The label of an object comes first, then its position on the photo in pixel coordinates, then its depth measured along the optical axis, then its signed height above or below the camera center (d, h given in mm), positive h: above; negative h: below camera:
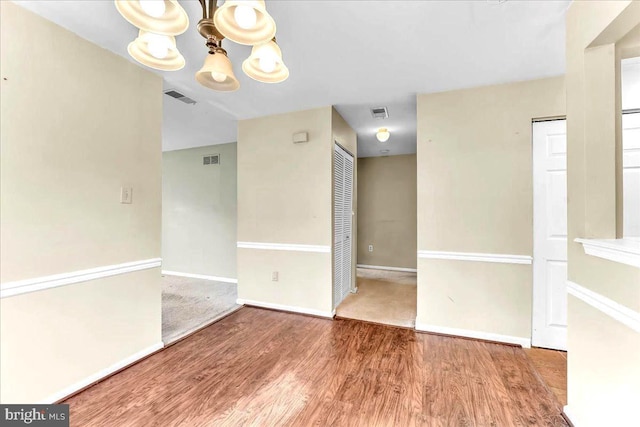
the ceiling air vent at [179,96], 2672 +1243
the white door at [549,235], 2316 -229
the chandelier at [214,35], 1054 +810
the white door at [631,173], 1963 +277
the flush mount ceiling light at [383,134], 3781 +1121
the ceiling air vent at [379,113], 3098 +1219
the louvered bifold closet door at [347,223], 3609 -174
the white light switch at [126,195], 2035 +138
